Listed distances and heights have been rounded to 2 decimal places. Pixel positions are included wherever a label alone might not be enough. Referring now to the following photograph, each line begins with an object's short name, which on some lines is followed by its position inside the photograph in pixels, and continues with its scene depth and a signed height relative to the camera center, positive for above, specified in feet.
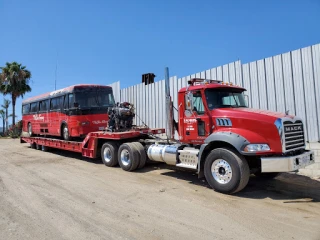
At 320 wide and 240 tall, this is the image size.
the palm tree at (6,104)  174.70 +22.13
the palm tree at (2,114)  180.55 +16.35
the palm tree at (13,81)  107.55 +23.16
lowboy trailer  18.11 -0.70
